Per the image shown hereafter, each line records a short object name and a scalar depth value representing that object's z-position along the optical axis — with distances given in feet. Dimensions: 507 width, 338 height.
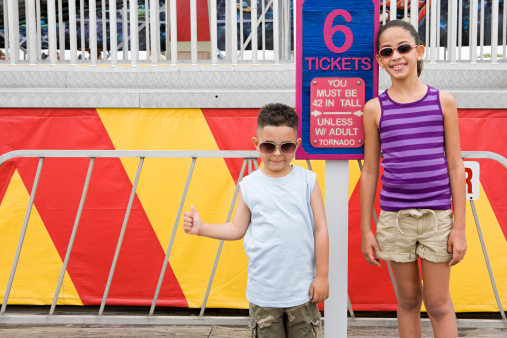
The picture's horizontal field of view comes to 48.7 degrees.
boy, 7.18
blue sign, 7.77
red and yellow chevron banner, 12.66
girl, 7.42
